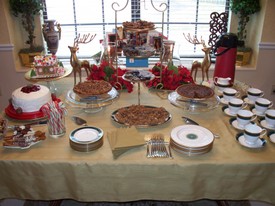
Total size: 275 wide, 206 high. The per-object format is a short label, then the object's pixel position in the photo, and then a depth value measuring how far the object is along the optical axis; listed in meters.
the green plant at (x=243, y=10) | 2.89
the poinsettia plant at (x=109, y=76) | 1.91
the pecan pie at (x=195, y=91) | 1.57
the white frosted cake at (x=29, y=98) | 1.49
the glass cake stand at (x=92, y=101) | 1.64
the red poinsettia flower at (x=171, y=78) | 1.89
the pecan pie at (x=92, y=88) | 1.62
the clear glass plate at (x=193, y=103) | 1.61
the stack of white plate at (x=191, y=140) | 1.20
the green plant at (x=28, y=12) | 2.90
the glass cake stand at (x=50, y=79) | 1.83
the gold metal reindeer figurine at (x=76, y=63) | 1.96
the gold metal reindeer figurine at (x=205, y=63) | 2.04
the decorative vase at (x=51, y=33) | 2.92
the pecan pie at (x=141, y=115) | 1.45
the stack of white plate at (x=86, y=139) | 1.22
